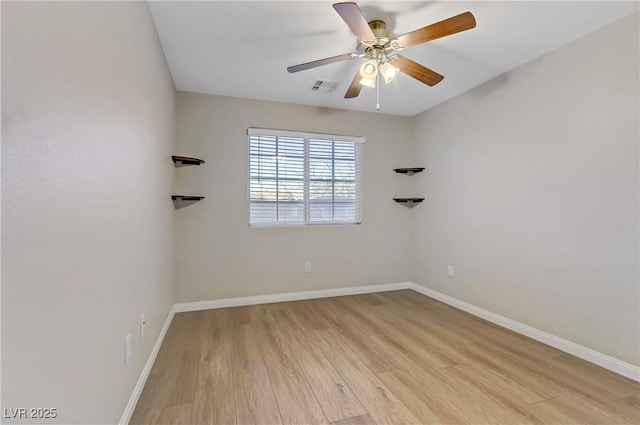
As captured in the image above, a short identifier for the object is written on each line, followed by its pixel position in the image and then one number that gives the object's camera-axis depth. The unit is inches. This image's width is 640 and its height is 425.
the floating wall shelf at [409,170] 154.4
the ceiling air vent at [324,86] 118.4
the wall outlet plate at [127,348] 58.4
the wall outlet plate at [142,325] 70.0
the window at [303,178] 138.6
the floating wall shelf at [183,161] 114.2
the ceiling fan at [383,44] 62.7
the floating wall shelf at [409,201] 156.8
